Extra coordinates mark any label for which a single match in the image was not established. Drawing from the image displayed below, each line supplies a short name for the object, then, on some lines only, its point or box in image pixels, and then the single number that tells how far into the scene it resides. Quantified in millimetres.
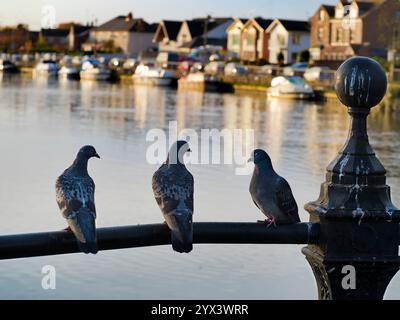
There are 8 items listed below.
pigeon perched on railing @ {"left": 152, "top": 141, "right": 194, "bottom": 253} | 3887
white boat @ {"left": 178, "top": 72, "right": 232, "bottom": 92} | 85250
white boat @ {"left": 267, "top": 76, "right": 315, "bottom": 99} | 71062
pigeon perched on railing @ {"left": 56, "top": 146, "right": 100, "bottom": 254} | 3742
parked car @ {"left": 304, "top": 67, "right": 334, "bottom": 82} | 76312
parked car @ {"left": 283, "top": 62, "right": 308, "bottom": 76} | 83000
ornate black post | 3820
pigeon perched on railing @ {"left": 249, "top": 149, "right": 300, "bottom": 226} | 4426
